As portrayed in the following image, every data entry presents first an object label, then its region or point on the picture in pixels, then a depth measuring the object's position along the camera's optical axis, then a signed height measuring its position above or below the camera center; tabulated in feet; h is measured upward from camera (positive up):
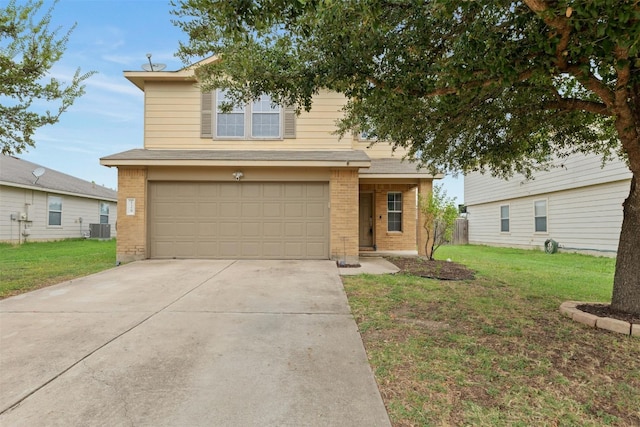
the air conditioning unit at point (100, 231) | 67.72 -2.11
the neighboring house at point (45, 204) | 51.47 +2.69
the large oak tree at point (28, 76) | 19.35 +8.46
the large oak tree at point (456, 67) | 9.85 +5.70
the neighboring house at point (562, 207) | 38.83 +2.34
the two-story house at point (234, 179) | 31.65 +3.92
